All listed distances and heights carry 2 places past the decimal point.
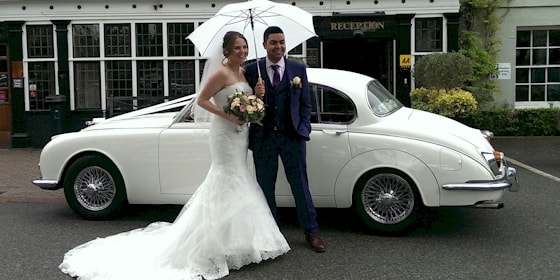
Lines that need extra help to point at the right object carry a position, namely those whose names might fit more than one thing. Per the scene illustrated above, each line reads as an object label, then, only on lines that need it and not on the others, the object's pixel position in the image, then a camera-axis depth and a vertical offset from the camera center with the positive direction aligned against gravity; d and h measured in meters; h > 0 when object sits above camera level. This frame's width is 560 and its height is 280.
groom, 5.35 -0.26
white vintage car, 5.73 -0.61
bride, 4.92 -1.07
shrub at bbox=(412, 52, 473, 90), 11.55 +0.52
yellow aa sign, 13.23 +0.82
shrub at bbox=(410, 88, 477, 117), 10.70 -0.12
